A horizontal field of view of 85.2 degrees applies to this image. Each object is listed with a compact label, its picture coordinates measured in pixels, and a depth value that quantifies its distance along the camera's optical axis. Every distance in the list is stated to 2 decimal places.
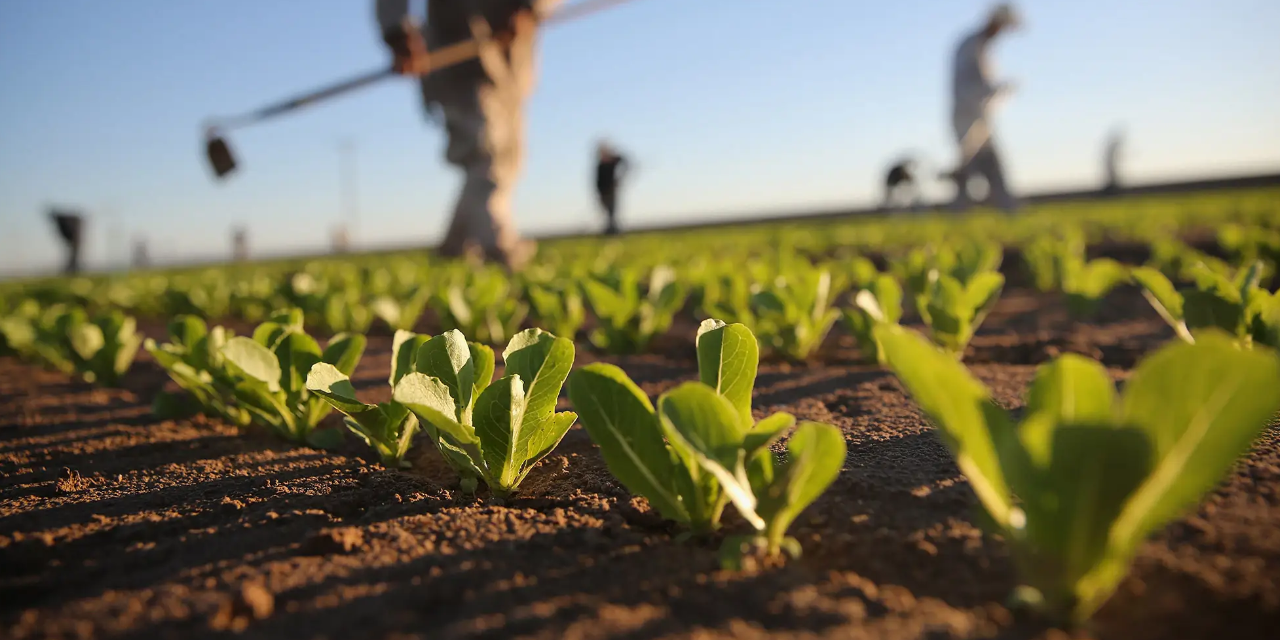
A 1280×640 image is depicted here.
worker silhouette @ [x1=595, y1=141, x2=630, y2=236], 16.28
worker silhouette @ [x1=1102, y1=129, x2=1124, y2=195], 22.92
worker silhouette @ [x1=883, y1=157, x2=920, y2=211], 16.91
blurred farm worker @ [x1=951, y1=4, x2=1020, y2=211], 15.54
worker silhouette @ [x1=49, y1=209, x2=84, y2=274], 18.02
